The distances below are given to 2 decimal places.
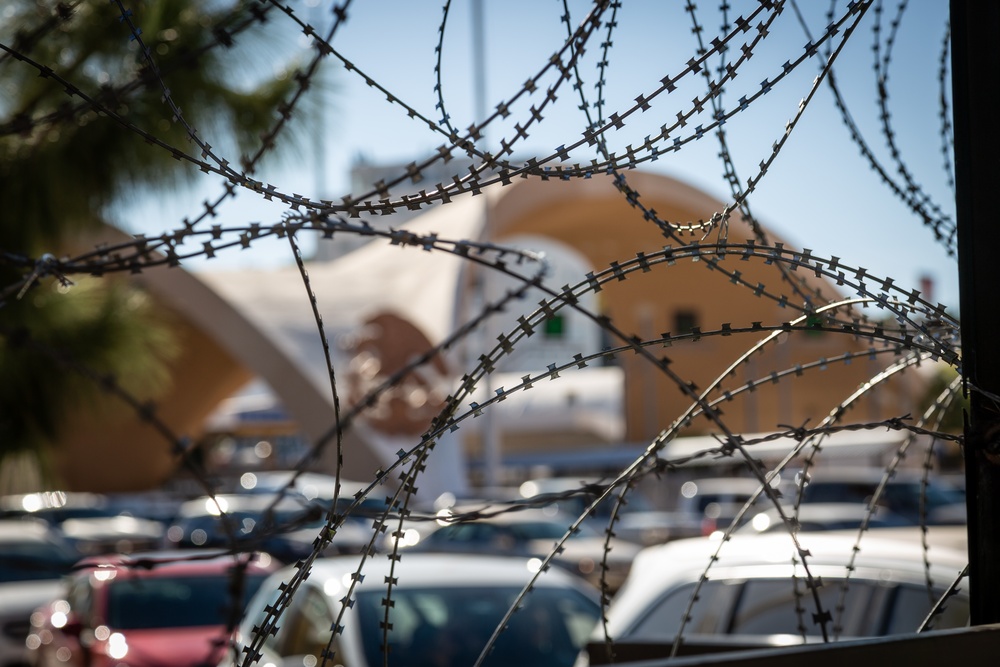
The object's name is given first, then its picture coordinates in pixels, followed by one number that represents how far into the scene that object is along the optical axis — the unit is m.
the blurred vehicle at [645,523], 18.14
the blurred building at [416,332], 27.41
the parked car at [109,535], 18.20
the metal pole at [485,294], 27.81
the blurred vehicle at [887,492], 17.06
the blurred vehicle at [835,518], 12.84
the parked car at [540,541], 13.78
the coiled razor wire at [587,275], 1.87
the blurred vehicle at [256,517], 13.32
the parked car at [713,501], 18.25
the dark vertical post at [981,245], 1.88
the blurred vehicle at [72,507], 19.23
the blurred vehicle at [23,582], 9.52
